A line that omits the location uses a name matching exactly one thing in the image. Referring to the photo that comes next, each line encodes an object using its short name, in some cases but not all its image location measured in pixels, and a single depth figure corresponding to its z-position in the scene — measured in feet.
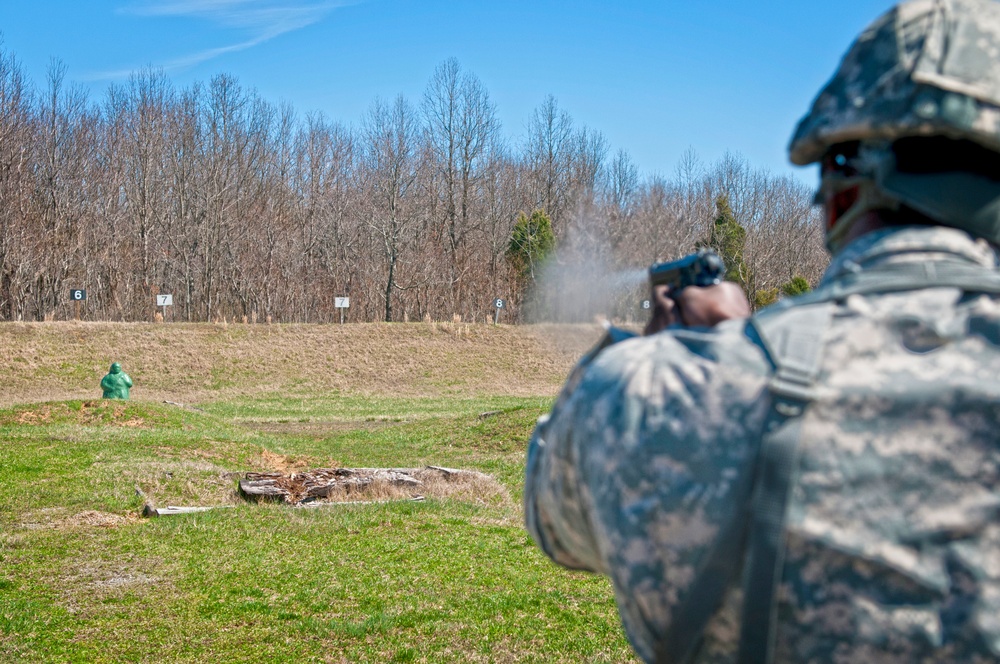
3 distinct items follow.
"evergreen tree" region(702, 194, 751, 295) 150.30
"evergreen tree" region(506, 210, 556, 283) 144.75
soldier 4.42
